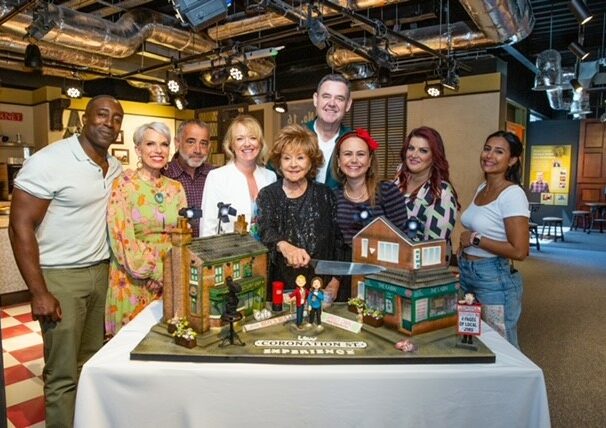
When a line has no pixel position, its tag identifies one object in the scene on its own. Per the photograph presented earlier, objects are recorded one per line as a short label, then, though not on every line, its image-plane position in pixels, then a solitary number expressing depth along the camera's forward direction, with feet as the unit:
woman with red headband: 6.41
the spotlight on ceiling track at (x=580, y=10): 14.35
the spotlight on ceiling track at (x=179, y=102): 23.76
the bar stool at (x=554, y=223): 33.96
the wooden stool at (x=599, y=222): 39.86
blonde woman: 7.36
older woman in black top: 6.37
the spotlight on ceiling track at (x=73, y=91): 24.11
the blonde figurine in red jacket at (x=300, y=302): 5.22
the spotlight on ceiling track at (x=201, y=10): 9.52
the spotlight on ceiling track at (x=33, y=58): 16.81
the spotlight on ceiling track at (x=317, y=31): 14.74
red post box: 5.67
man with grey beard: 9.32
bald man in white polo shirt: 6.25
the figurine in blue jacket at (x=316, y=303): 5.18
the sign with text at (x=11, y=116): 28.66
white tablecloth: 4.31
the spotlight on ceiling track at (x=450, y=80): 20.22
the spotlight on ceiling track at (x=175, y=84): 21.58
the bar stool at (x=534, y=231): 28.32
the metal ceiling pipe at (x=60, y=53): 19.88
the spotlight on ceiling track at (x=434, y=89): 21.67
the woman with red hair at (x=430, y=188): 7.09
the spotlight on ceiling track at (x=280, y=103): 25.98
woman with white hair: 6.64
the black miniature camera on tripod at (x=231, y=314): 4.73
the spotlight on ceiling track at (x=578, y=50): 19.69
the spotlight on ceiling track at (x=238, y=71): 19.74
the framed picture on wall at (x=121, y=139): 31.00
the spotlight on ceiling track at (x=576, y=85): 25.86
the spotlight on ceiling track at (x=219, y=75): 21.46
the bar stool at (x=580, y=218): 40.40
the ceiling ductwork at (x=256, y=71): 22.14
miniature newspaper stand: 4.69
